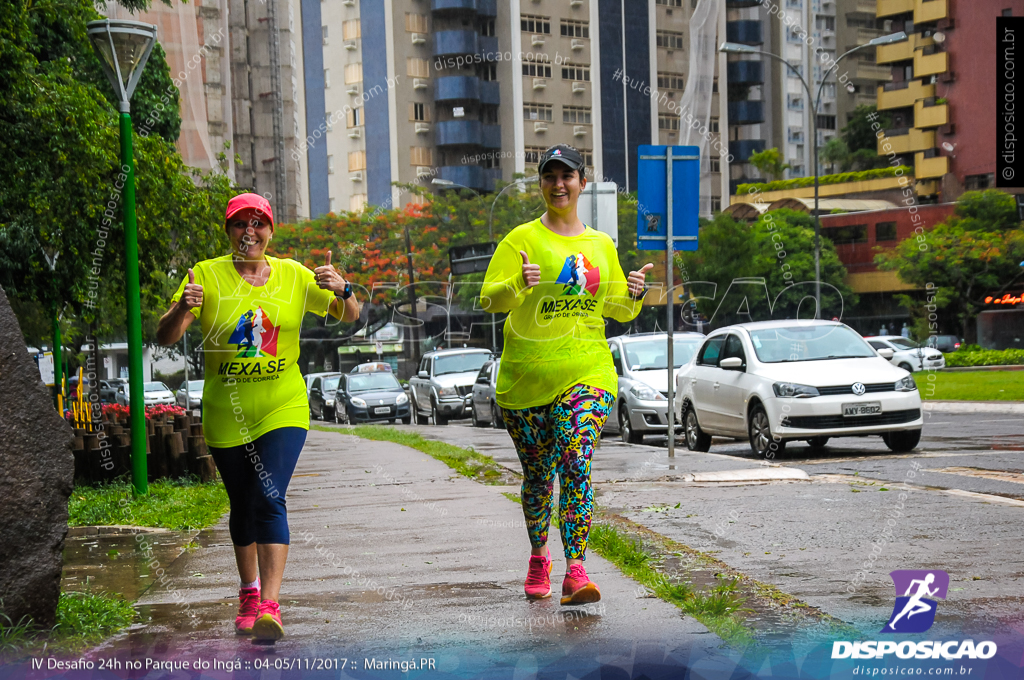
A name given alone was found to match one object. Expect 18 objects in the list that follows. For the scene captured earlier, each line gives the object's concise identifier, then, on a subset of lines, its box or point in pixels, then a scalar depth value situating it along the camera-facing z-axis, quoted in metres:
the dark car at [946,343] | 49.44
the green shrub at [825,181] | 67.22
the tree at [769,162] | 71.69
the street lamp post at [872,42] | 30.42
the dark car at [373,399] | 34.53
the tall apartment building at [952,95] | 57.09
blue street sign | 12.33
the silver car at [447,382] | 30.61
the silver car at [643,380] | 17.53
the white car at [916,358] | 40.88
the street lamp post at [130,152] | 10.69
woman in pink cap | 4.92
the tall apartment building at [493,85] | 76.00
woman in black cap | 5.38
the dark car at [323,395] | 39.97
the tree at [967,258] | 49.66
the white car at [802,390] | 13.09
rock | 4.74
